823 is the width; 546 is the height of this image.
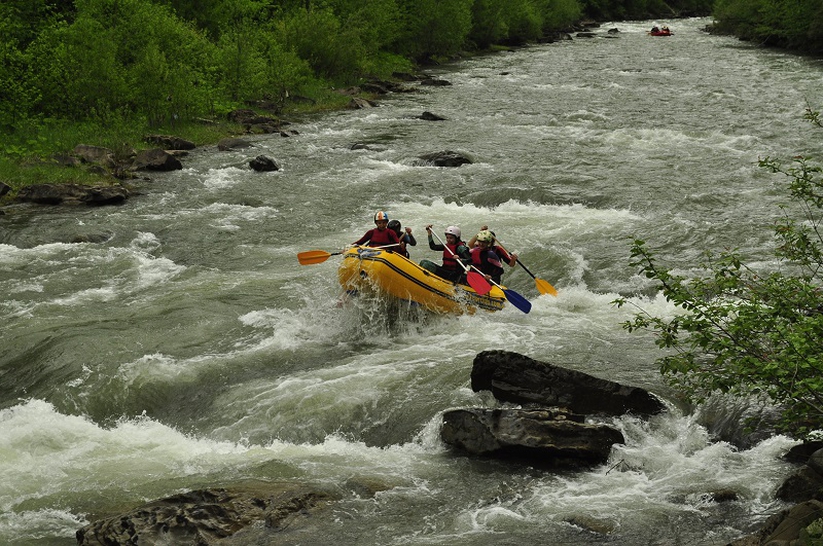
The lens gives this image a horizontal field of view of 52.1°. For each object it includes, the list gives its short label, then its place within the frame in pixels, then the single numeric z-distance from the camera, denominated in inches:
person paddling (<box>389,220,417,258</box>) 545.0
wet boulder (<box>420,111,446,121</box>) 1212.8
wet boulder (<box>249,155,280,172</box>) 899.4
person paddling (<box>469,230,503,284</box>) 542.6
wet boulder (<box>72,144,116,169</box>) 860.0
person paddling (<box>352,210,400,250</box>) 549.9
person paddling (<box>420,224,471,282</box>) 537.3
